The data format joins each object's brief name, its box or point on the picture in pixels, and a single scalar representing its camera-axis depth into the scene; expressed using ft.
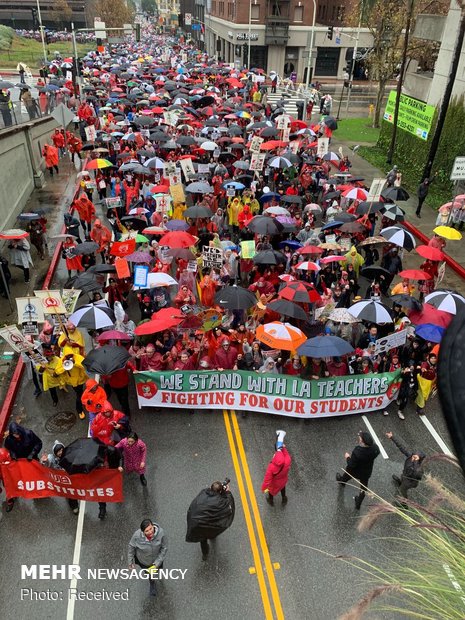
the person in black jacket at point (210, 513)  20.71
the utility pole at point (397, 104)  75.56
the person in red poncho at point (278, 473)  23.50
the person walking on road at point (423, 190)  62.83
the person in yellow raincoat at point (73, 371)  30.07
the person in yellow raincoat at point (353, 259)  42.34
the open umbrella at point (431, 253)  40.69
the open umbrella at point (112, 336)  30.01
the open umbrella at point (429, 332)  30.12
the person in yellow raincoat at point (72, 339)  30.48
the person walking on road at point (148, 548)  19.63
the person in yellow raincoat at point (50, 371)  30.55
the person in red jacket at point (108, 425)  25.80
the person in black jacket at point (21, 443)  24.23
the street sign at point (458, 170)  49.52
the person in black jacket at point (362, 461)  23.27
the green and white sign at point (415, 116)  67.92
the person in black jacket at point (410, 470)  23.13
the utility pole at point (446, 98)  57.57
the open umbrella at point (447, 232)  42.98
